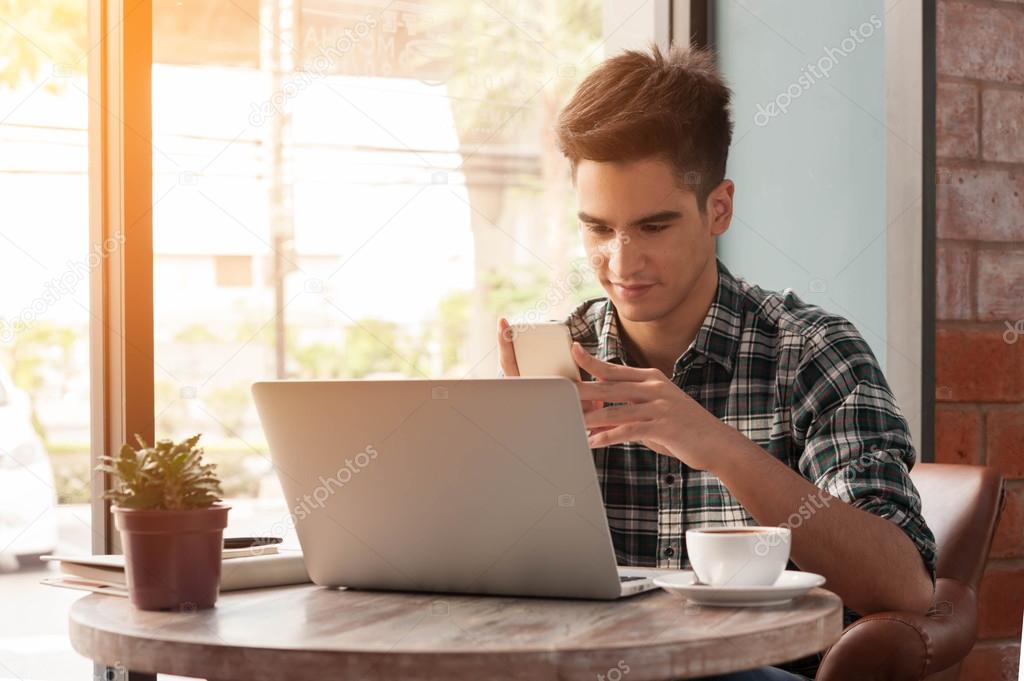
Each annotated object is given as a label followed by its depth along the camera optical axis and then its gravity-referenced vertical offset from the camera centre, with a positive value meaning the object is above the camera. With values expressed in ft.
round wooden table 7.01 -0.86
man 8.43 -0.27
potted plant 7.55 -0.61
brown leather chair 8.47 -1.18
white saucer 7.54 -0.82
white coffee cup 7.61 -0.73
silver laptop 7.51 -0.52
